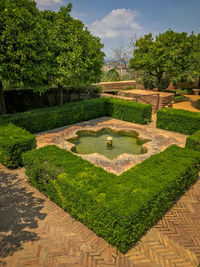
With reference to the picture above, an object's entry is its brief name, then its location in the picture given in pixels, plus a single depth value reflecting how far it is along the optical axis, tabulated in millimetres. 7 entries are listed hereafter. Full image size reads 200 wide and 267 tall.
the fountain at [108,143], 10562
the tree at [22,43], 10508
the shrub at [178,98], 23250
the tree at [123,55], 40281
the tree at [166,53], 21375
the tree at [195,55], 18931
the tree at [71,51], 13203
